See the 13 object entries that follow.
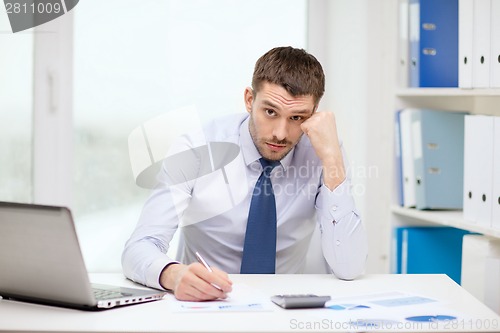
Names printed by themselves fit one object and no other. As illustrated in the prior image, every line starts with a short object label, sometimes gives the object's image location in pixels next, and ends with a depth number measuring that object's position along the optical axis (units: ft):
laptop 4.46
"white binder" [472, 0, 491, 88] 7.25
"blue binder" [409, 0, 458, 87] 8.70
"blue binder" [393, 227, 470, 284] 8.78
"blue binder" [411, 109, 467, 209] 8.68
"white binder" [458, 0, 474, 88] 7.45
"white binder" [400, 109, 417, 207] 8.86
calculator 4.84
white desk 4.32
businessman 6.36
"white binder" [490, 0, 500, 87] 7.11
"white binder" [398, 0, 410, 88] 9.02
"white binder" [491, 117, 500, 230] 6.91
